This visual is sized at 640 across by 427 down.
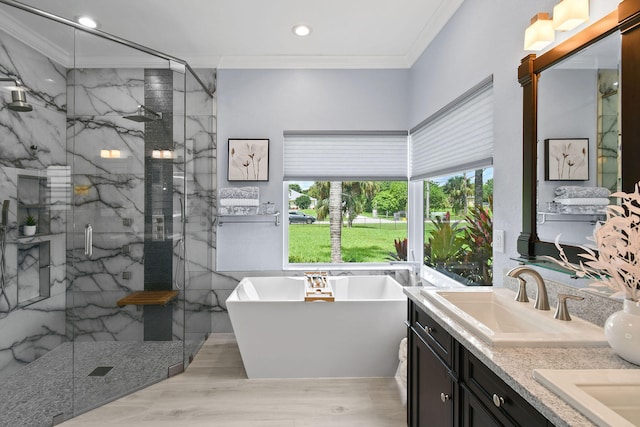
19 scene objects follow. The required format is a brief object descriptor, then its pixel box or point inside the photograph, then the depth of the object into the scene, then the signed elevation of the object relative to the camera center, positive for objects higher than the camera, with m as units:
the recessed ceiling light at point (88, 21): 2.90 +1.53
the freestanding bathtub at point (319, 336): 2.68 -0.92
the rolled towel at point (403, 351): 2.60 -0.98
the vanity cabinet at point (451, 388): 1.05 -0.62
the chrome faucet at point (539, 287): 1.50 -0.30
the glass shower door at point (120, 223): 2.40 -0.09
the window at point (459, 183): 2.40 +0.24
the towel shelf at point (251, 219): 3.70 -0.07
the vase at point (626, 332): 1.01 -0.33
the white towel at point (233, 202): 3.56 +0.10
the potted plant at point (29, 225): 2.18 -0.09
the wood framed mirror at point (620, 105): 1.22 +0.43
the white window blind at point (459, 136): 2.33 +0.59
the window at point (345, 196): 3.78 +0.18
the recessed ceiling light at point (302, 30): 3.02 +1.54
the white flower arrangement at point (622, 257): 0.99 -0.12
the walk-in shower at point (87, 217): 2.15 -0.04
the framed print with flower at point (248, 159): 3.67 +0.53
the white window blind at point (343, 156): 3.77 +0.59
